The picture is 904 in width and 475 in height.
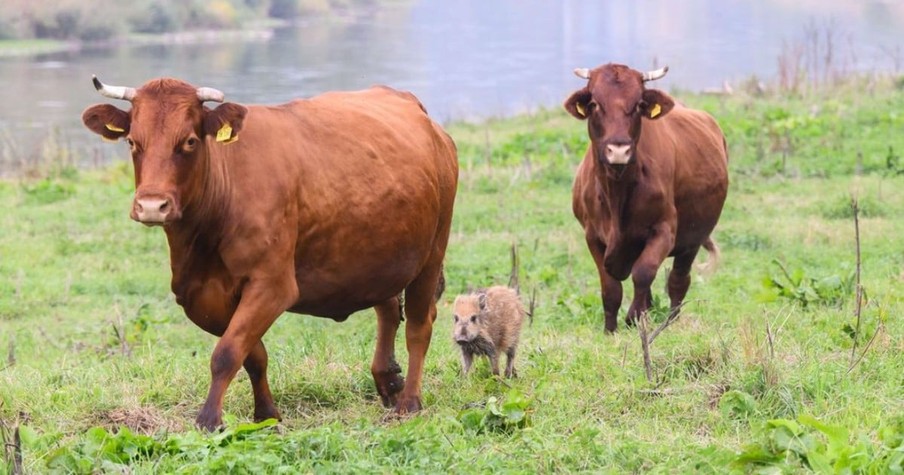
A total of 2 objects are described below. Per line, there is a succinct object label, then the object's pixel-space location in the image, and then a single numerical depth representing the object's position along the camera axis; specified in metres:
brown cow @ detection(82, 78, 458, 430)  12.26
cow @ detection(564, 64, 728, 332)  18.00
